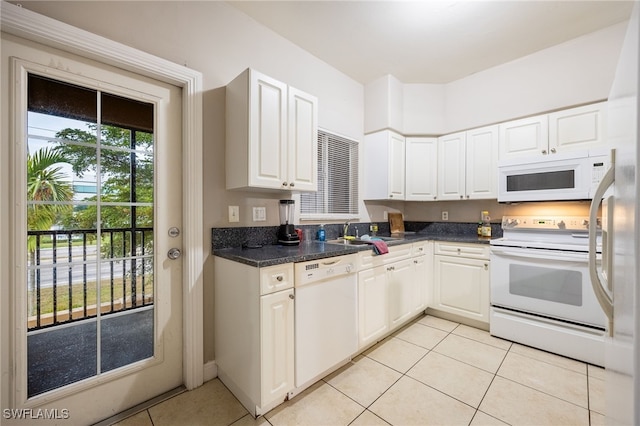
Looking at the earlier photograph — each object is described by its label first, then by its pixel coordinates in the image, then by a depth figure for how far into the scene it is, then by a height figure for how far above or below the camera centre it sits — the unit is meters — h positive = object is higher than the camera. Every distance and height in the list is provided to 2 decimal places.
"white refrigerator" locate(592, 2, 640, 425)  0.53 -0.09
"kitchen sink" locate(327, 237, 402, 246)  2.42 -0.29
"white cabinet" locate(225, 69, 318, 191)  1.73 +0.55
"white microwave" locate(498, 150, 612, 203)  2.19 +0.33
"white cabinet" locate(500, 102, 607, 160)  2.29 +0.76
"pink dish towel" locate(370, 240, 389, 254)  2.17 -0.30
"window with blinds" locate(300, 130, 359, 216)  2.67 +0.35
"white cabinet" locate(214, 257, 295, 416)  1.45 -0.71
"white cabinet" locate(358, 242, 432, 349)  2.13 -0.72
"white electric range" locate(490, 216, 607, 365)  2.04 -0.67
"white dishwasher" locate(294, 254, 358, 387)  1.62 -0.70
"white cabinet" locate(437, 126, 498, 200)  2.85 +0.55
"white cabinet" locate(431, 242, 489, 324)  2.59 -0.72
